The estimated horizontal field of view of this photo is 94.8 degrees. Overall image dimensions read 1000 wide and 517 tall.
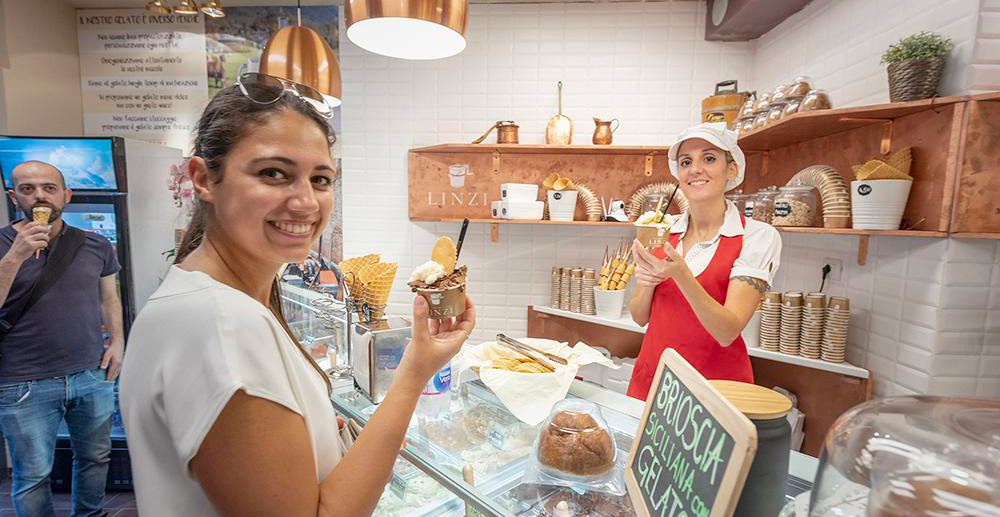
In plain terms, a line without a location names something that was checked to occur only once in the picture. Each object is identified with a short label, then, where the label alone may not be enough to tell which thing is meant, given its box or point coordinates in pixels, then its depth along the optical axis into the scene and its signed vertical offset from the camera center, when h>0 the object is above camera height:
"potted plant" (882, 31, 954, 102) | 2.21 +0.77
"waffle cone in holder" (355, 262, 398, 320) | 1.83 -0.31
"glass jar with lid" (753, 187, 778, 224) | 2.90 +0.10
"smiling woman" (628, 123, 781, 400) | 1.96 -0.23
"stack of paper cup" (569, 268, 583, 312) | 4.09 -0.63
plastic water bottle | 1.62 -0.66
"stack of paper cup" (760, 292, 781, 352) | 3.04 -0.66
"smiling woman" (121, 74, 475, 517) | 0.73 -0.27
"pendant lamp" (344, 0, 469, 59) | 1.51 +0.68
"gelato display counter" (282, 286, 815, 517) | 1.11 -0.71
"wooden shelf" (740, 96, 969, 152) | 2.24 +0.56
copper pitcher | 3.97 +0.73
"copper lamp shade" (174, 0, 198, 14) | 3.33 +1.46
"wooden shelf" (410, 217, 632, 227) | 3.91 -0.06
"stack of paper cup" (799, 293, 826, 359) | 2.82 -0.63
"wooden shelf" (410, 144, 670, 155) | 3.93 +0.58
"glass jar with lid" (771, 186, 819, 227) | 2.66 +0.08
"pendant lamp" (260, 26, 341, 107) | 2.31 +0.76
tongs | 1.56 -0.49
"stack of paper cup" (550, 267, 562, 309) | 4.26 -0.63
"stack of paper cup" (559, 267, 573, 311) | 4.18 -0.66
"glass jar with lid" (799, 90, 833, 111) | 2.58 +0.68
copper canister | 4.02 +0.73
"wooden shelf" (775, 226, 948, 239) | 2.15 -0.05
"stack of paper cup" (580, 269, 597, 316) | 4.02 -0.66
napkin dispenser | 1.74 -0.54
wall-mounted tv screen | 3.14 +0.32
